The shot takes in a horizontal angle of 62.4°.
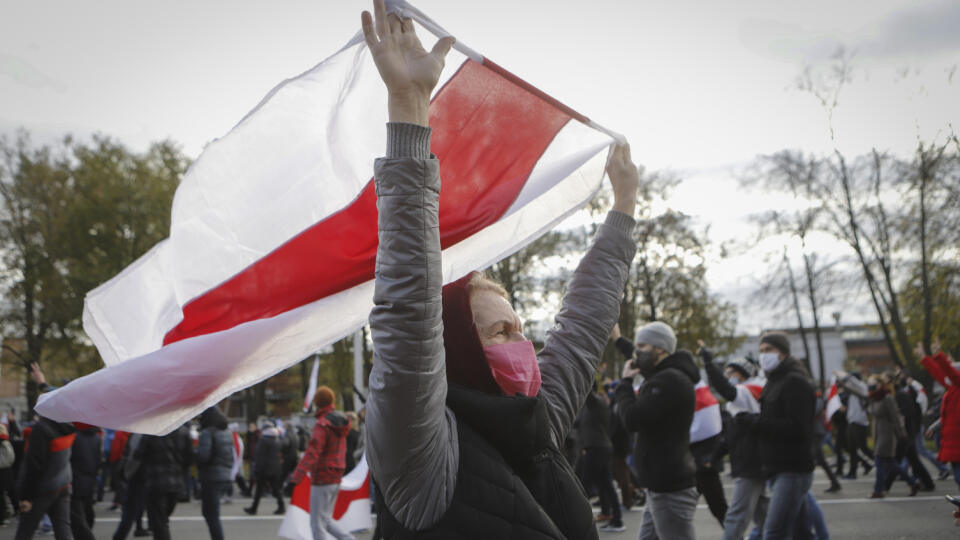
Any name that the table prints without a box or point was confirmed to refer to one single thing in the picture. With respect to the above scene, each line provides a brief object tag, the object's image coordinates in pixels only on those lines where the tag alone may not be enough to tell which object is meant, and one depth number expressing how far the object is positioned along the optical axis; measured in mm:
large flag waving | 2705
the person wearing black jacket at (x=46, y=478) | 7988
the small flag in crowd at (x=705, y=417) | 8430
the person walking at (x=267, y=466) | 14792
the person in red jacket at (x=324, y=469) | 9031
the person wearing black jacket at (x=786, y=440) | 6566
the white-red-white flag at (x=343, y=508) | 8945
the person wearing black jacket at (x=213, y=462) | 9289
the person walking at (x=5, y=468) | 11875
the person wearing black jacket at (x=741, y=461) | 6910
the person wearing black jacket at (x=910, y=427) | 12938
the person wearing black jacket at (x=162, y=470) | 8625
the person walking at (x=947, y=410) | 9516
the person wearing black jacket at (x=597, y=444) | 11297
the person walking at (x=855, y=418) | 14469
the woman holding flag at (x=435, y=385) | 1700
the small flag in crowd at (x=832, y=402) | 14359
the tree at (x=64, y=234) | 29328
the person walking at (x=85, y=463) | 9422
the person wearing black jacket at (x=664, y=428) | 5797
